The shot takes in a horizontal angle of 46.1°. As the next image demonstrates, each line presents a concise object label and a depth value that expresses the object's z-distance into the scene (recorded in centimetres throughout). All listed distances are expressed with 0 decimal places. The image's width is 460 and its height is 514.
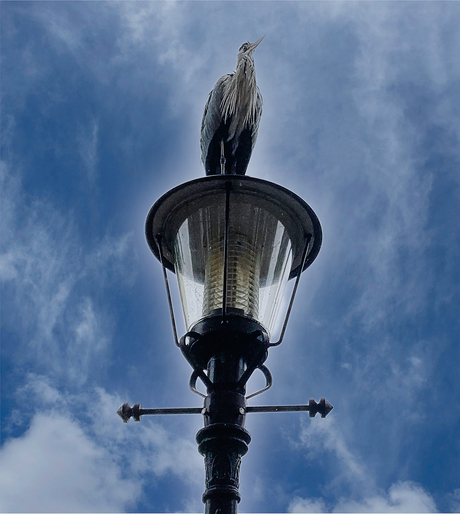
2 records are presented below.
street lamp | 271
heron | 399
